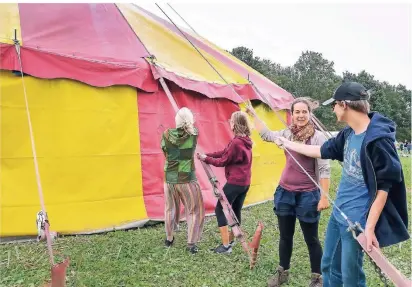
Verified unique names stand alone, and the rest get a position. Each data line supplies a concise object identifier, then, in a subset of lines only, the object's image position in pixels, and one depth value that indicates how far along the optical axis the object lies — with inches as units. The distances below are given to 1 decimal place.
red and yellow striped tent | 156.0
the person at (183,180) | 146.4
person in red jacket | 145.6
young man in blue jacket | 76.0
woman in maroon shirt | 112.8
